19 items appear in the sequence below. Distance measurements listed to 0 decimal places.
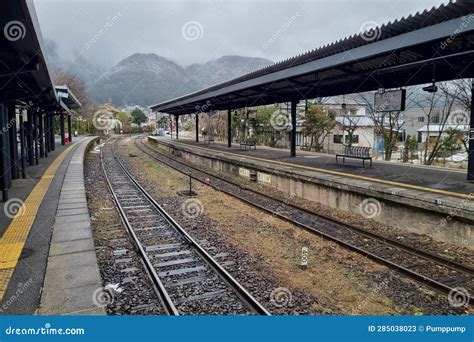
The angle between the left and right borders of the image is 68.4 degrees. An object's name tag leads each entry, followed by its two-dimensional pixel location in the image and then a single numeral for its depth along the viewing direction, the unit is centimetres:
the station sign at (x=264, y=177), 1422
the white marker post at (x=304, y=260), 626
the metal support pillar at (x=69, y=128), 3778
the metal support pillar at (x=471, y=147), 910
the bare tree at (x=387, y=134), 2477
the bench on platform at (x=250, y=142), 2355
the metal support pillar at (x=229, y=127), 2581
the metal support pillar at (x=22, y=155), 1368
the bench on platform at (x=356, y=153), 1346
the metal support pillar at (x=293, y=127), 1720
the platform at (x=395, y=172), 936
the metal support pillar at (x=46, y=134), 2218
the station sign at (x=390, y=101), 1049
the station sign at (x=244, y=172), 1602
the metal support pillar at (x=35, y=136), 1764
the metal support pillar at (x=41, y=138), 1998
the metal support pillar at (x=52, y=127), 2580
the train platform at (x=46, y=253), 442
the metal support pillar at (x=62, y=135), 3257
